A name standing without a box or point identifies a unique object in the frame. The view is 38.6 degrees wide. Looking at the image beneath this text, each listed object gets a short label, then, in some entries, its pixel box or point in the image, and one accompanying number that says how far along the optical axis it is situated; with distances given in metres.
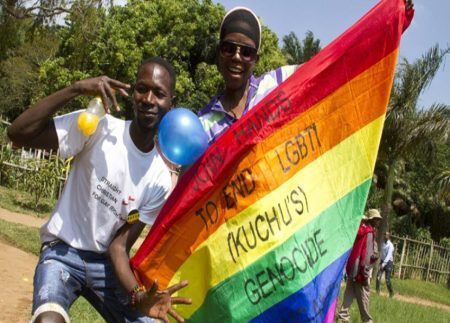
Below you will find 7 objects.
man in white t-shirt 3.17
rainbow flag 3.01
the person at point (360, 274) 9.55
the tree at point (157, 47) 24.73
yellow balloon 3.08
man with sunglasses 3.27
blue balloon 3.04
